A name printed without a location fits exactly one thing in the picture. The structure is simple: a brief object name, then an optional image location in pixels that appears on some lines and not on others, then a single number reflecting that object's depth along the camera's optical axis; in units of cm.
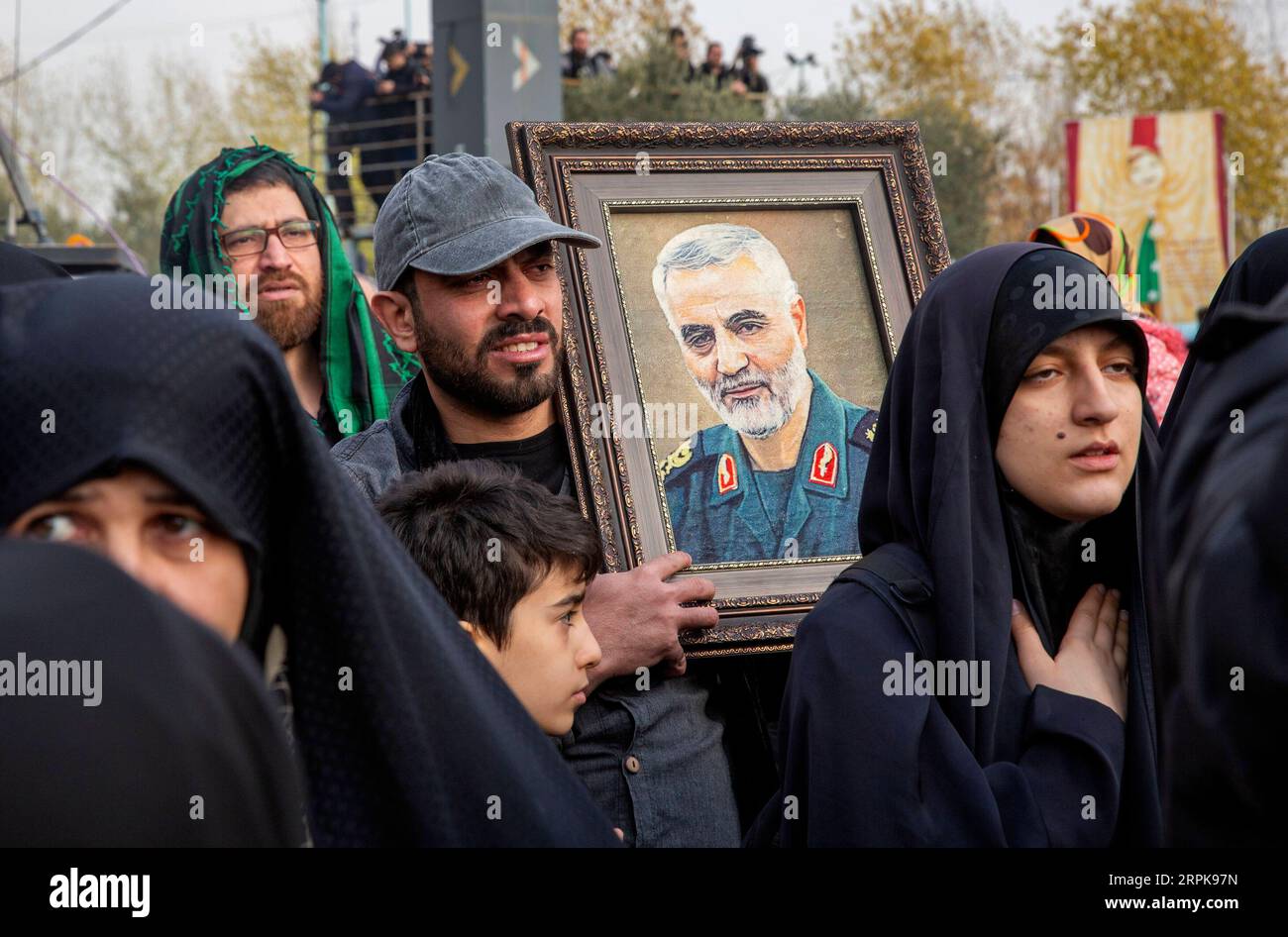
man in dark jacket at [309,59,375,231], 1344
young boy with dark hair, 258
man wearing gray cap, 269
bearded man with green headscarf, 376
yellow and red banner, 1678
